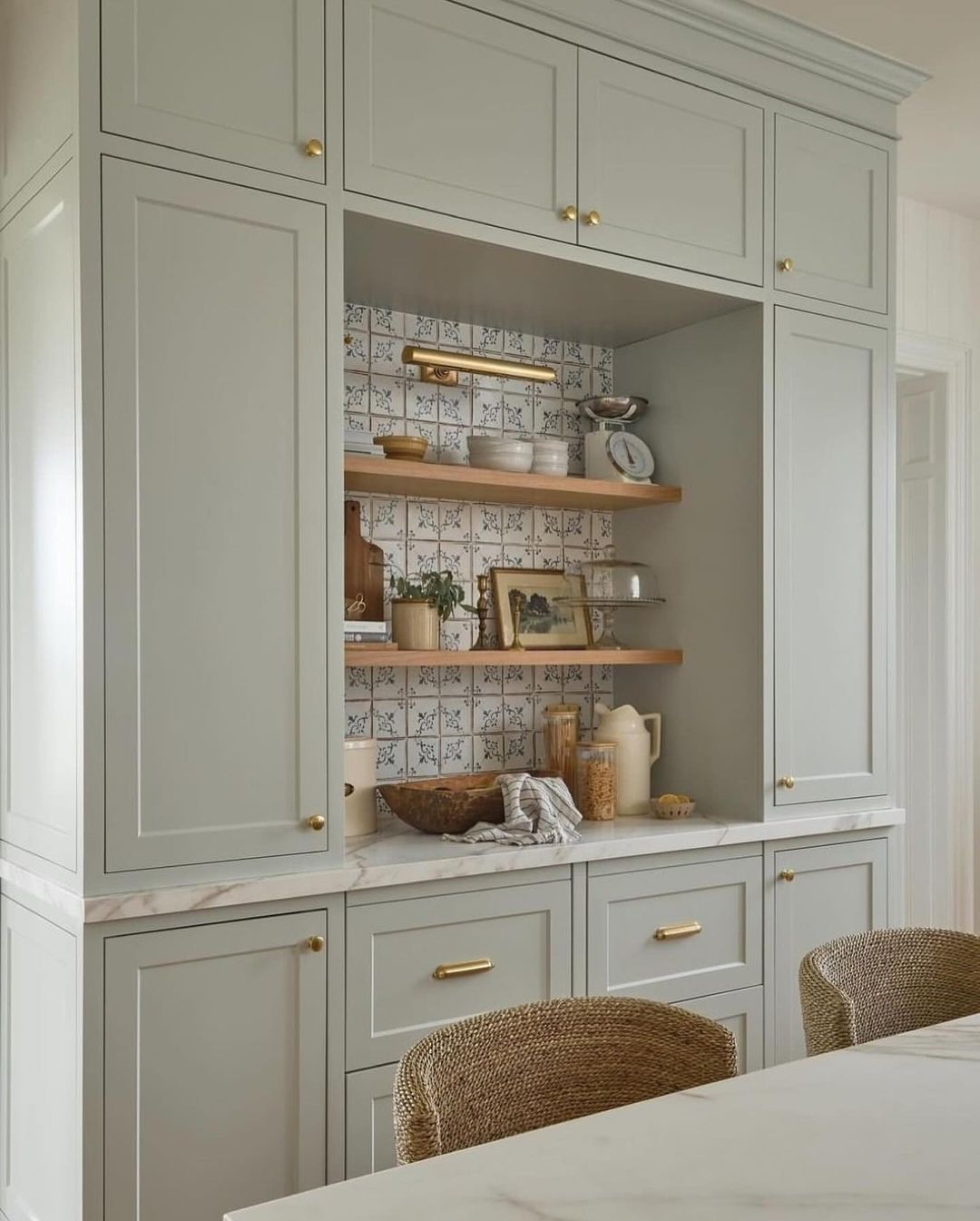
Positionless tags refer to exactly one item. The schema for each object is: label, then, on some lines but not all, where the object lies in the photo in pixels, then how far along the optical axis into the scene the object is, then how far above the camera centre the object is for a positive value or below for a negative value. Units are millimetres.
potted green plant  2686 -42
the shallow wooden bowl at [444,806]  2518 -460
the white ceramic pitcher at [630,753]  2926 -402
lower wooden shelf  2512 -147
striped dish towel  2480 -485
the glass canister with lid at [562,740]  2912 -363
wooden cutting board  2646 +57
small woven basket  2814 -519
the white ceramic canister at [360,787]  2545 -423
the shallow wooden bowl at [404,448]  2627 +333
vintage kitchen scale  3020 +390
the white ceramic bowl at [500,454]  2770 +336
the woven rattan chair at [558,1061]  1327 -565
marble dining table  961 -509
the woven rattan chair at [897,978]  1677 -575
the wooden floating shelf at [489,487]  2535 +255
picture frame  2990 -43
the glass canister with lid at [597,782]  2820 -453
